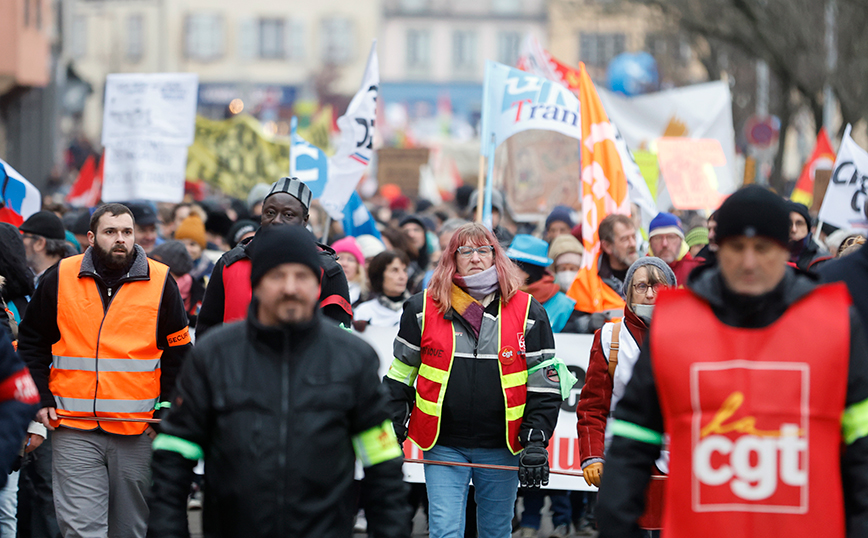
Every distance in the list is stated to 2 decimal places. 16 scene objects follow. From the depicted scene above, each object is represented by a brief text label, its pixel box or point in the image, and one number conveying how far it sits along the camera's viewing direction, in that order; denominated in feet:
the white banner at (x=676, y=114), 96.53
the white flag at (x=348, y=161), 60.39
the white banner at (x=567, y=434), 45.93
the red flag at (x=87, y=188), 100.07
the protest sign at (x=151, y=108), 72.74
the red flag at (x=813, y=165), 86.53
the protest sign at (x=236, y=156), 98.37
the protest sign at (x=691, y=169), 78.69
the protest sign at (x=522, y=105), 59.57
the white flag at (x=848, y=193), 60.75
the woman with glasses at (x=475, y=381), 33.94
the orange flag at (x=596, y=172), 52.75
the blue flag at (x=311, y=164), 61.87
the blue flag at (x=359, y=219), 69.05
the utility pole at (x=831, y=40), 138.21
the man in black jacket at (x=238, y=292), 34.83
